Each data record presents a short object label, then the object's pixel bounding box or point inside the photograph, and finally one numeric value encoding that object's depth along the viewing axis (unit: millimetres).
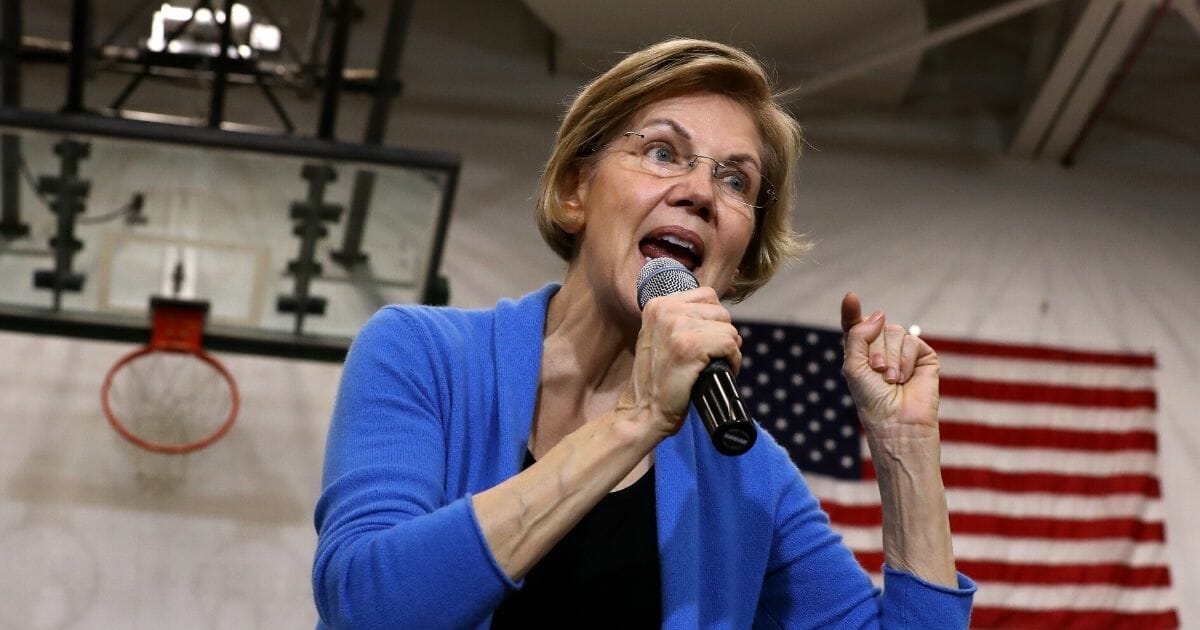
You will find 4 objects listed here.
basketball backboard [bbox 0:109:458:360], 5645
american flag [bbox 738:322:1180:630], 7066
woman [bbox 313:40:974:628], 1321
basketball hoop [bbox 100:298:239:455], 6418
